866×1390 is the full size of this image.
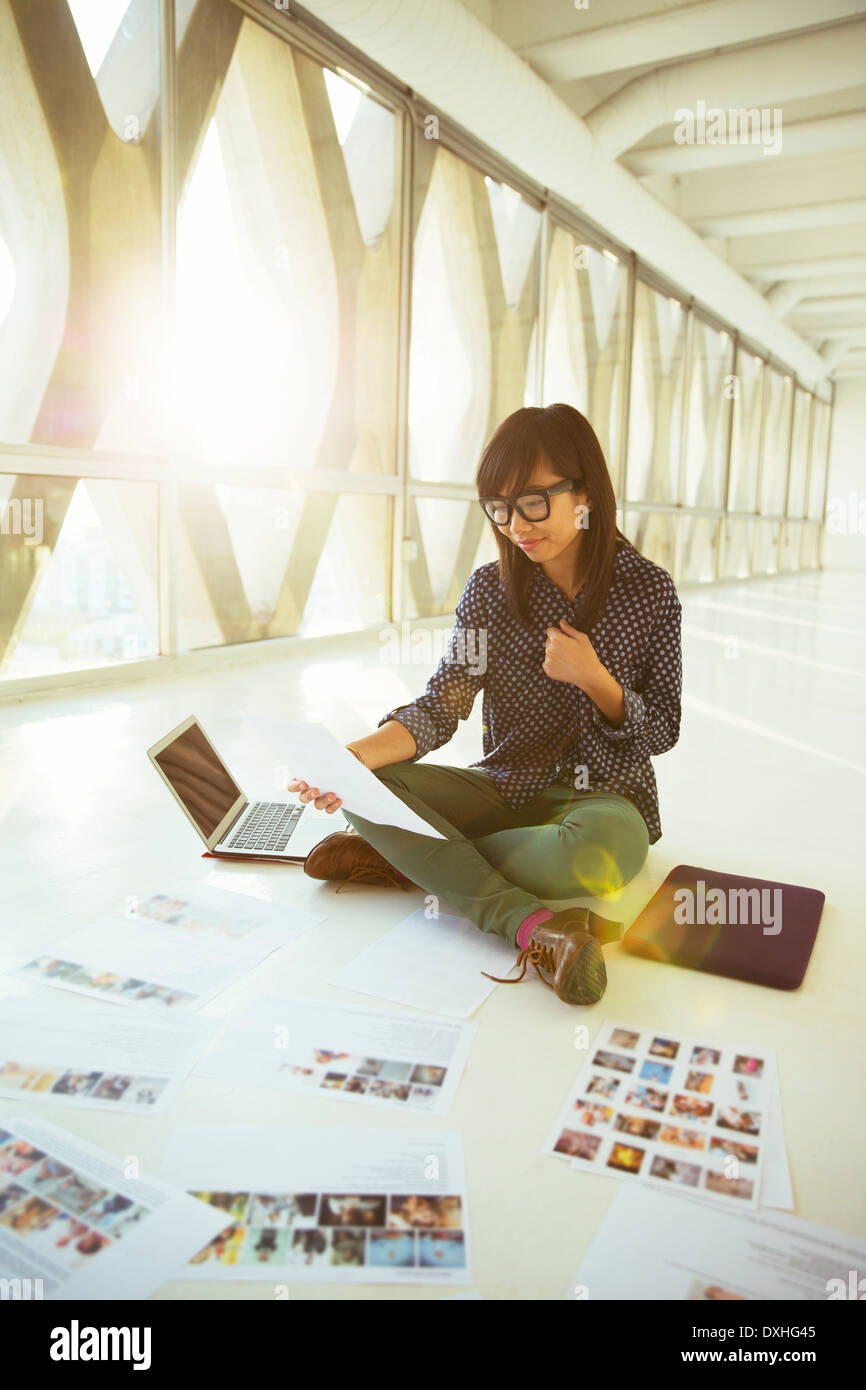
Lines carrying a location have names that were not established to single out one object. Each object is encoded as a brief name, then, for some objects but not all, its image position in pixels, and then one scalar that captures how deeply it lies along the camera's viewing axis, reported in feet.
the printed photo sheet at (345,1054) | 4.48
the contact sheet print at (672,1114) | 3.97
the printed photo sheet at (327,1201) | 3.42
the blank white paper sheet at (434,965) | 5.40
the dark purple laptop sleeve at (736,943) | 5.79
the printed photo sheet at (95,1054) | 4.38
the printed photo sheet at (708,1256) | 3.35
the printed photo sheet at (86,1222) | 3.33
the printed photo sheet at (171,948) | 5.41
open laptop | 7.53
